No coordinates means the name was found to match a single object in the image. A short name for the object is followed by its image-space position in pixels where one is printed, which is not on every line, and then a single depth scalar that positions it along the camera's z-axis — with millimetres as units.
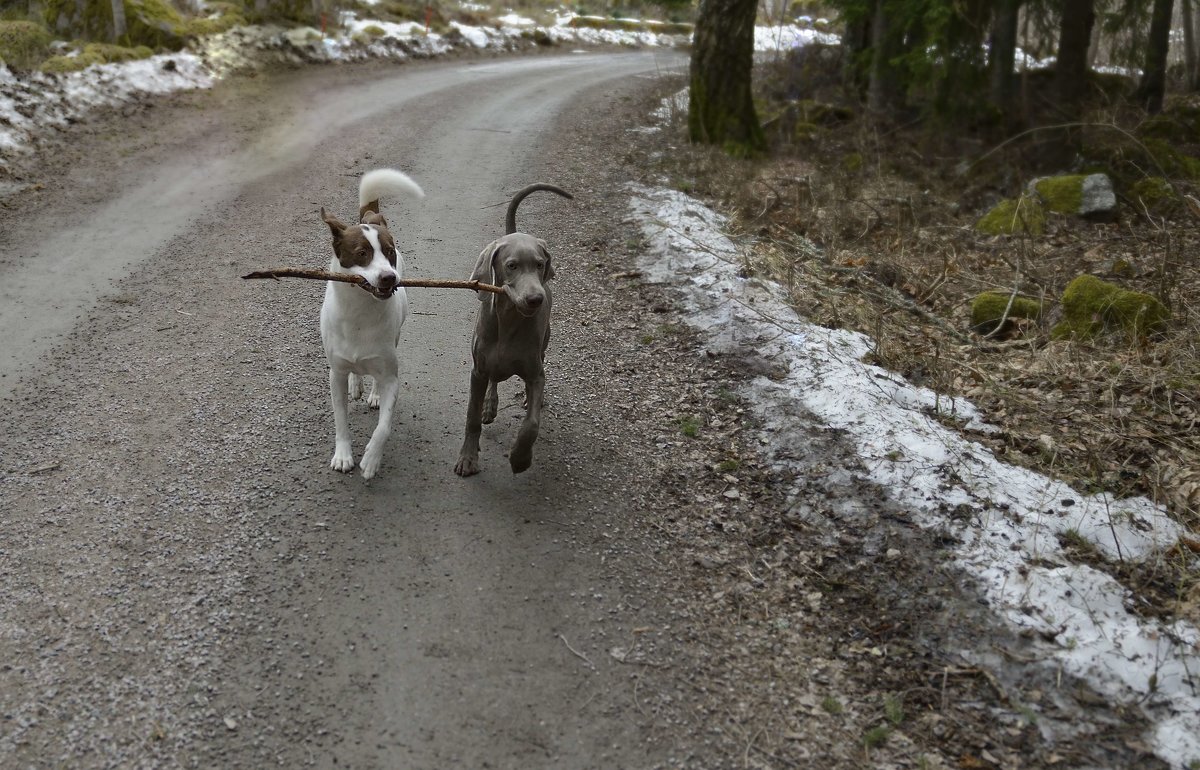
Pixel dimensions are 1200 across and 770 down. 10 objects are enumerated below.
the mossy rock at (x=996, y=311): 7727
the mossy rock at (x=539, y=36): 28105
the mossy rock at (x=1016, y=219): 10500
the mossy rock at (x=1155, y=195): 11062
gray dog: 5078
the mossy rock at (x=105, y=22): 15906
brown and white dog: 5000
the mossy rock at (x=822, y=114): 16406
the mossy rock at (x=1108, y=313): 7039
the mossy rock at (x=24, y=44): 13453
